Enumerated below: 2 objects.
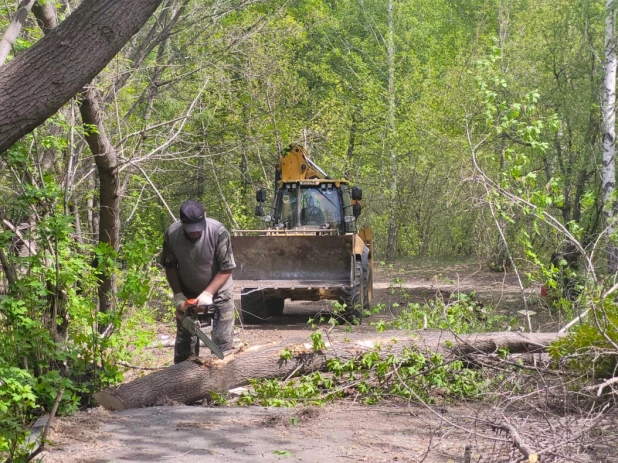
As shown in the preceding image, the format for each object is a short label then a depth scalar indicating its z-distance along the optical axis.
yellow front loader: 26.77
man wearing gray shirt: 15.15
